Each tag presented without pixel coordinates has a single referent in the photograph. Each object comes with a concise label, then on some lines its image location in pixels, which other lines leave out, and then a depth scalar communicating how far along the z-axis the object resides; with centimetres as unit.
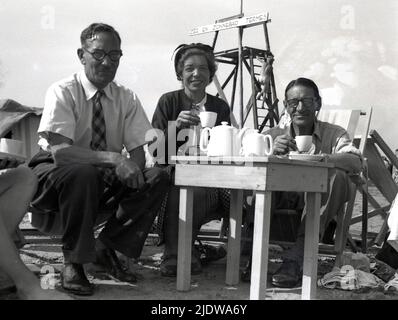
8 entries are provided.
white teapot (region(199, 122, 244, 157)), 287
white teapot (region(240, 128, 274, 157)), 271
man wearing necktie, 273
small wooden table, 254
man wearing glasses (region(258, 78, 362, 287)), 325
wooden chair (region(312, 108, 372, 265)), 366
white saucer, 281
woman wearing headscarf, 337
